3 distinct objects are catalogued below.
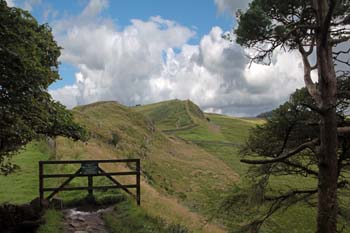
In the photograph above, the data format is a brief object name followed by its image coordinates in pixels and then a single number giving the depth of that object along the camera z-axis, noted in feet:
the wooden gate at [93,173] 49.29
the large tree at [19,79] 24.48
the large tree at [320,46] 26.71
